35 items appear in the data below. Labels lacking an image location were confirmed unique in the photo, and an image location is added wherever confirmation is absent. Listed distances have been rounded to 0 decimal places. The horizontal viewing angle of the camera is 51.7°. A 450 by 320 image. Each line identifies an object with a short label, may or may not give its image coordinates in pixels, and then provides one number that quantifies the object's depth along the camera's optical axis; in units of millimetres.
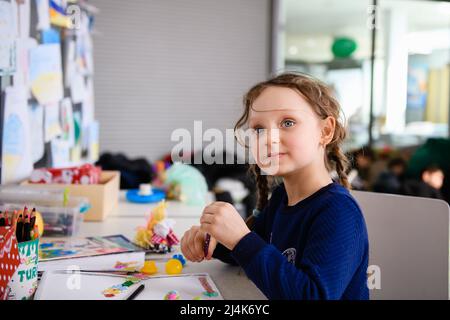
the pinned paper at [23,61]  1574
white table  954
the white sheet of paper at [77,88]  2328
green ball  5223
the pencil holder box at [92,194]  1498
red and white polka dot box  769
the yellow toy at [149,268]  1007
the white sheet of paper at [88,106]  2633
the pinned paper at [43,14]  1783
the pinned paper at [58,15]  1916
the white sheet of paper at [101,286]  830
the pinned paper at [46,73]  1733
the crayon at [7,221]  835
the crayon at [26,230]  828
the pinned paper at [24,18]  1595
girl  702
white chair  1054
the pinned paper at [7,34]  1439
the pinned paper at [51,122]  1885
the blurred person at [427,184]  2859
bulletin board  1544
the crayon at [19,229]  821
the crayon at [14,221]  808
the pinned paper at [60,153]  1979
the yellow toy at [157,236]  1179
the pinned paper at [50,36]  1836
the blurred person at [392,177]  3654
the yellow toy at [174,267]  1020
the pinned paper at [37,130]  1758
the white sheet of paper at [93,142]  2738
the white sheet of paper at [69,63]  2168
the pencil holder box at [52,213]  1275
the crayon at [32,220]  855
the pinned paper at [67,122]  2098
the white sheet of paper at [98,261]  990
